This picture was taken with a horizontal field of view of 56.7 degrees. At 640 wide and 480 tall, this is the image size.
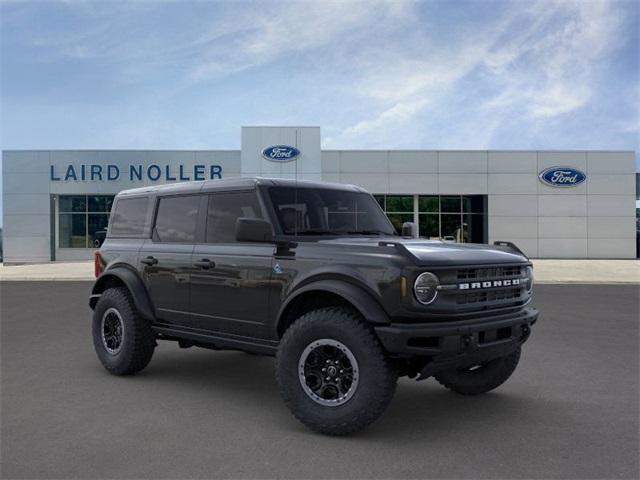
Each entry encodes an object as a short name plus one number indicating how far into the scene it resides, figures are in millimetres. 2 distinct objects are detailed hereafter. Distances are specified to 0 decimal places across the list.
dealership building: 32500
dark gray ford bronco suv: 4348
